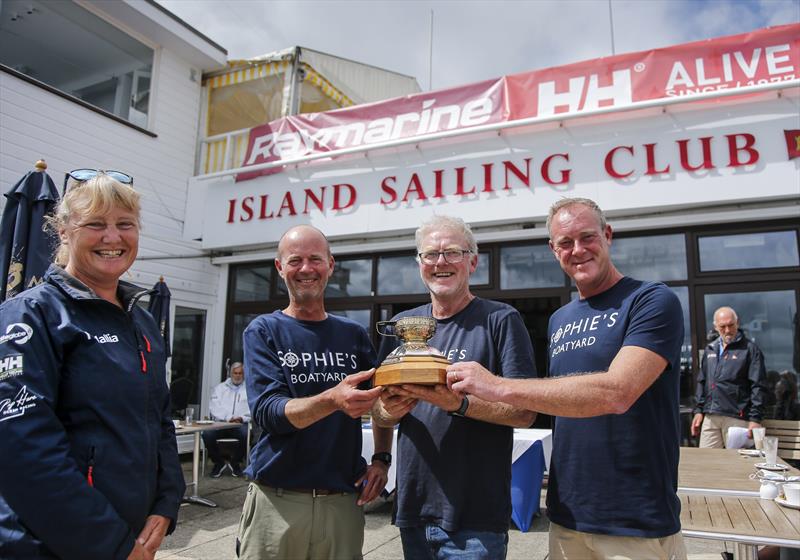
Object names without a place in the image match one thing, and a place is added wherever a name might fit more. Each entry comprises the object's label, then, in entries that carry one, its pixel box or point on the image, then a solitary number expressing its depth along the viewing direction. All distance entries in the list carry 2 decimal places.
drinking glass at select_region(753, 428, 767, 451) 4.00
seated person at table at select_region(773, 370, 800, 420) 5.91
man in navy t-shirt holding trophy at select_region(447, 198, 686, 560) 1.71
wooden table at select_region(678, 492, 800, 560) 2.09
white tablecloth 4.71
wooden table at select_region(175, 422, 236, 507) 5.67
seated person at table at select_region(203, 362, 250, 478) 7.45
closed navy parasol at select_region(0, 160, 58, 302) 3.96
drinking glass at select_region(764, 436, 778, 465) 3.23
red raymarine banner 5.96
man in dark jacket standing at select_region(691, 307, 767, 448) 5.62
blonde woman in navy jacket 1.34
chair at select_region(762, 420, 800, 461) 5.07
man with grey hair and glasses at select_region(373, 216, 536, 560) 1.83
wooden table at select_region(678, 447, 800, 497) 2.79
